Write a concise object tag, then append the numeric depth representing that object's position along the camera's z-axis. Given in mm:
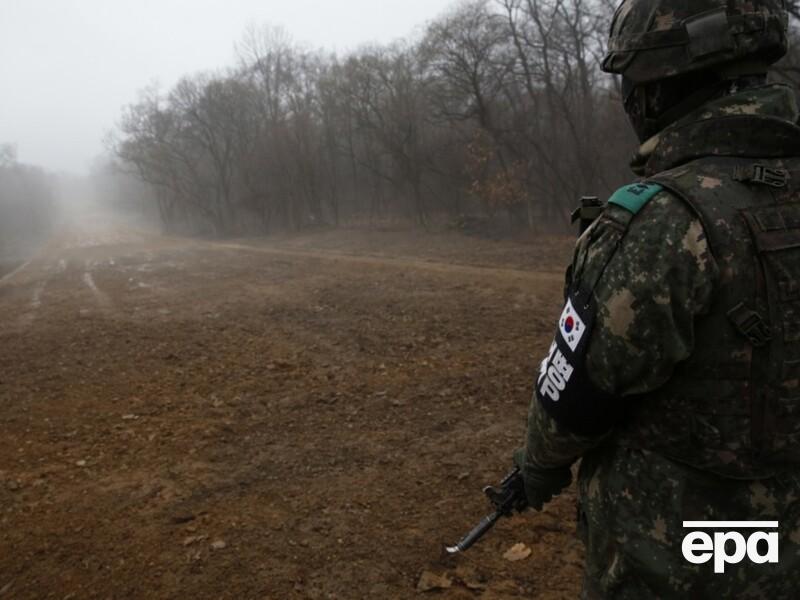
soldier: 1323
